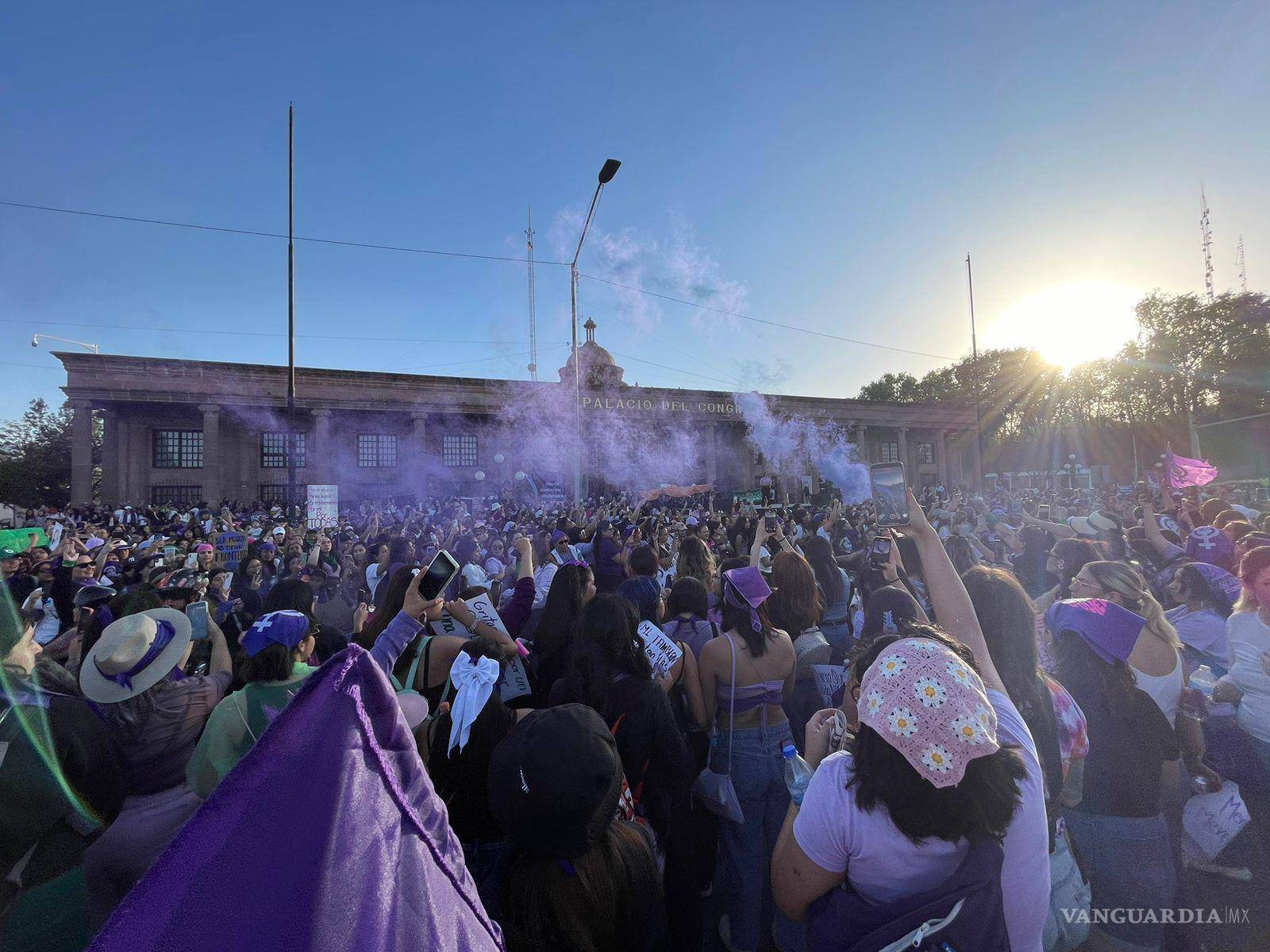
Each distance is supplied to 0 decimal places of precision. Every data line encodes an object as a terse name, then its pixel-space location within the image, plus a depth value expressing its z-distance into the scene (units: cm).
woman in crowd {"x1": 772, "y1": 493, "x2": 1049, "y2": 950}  153
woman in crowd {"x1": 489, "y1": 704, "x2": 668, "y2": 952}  166
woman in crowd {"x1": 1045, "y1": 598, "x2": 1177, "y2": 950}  252
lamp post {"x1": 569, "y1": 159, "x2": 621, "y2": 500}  1430
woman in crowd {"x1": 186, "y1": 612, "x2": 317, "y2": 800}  252
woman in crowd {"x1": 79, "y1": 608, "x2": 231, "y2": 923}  248
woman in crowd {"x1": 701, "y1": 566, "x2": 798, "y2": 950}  314
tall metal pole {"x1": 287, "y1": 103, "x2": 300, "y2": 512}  1525
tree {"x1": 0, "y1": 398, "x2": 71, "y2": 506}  3491
